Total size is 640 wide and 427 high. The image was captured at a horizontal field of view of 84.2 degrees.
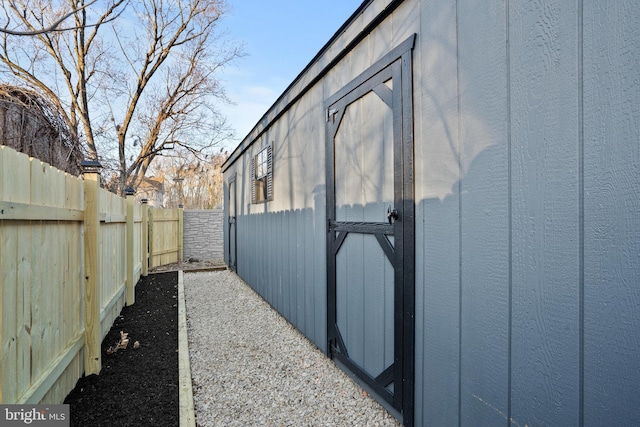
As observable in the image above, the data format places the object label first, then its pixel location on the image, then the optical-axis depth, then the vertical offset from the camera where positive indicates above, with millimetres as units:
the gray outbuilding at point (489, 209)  1113 +5
